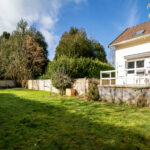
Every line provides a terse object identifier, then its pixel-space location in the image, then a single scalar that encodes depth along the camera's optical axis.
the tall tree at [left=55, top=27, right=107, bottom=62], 20.66
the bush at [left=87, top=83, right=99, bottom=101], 8.58
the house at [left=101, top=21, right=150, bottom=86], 9.85
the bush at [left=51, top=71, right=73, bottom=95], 11.10
